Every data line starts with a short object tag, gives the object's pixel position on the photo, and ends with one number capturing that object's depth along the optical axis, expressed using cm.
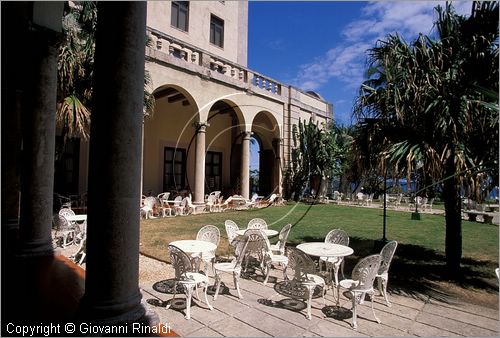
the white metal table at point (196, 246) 542
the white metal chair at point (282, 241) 675
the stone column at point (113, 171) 268
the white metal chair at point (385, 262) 507
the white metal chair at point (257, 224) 754
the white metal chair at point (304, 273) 452
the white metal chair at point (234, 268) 495
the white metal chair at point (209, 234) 632
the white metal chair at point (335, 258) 555
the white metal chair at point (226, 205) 1608
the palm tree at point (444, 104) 544
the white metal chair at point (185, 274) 441
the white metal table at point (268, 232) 711
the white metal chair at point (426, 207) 1957
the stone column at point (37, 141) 502
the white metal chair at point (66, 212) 844
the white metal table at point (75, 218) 841
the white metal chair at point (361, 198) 2281
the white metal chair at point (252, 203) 1697
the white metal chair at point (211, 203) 1526
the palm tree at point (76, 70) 841
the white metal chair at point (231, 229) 732
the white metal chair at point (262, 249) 583
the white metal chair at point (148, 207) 1255
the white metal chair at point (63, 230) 783
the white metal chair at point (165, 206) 1361
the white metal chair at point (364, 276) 433
